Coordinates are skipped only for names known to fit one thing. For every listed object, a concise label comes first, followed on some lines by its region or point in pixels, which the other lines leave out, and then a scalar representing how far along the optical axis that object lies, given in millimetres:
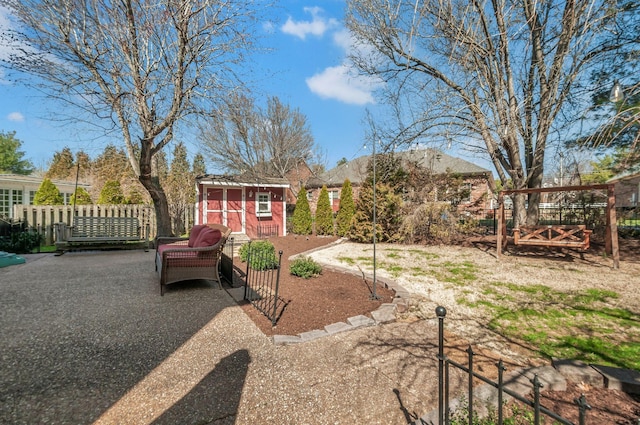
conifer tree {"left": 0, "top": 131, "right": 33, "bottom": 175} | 28080
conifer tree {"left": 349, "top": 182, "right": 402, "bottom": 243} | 10766
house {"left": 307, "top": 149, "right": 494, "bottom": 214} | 12394
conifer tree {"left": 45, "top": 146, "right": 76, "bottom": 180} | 27688
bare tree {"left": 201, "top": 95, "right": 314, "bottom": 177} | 21000
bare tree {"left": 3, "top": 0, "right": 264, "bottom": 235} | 7105
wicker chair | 4613
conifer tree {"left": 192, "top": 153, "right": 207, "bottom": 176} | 30328
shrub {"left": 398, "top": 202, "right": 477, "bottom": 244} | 10570
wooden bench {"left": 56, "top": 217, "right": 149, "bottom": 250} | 8750
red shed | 12773
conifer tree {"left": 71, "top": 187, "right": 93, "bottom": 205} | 13656
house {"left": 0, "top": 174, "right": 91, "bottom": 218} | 15438
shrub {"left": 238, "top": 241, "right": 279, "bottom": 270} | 6105
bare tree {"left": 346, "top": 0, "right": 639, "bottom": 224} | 6652
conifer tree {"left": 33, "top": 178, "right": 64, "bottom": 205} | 13070
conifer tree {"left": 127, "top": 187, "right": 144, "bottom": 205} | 15086
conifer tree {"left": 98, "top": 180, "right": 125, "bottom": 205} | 13836
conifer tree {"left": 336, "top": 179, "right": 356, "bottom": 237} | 13252
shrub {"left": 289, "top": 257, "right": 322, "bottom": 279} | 5730
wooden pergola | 6355
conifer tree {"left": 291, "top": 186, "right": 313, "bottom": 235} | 14812
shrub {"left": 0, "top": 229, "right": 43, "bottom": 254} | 8469
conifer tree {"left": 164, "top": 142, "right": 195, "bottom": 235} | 13219
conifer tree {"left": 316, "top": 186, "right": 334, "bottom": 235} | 14269
